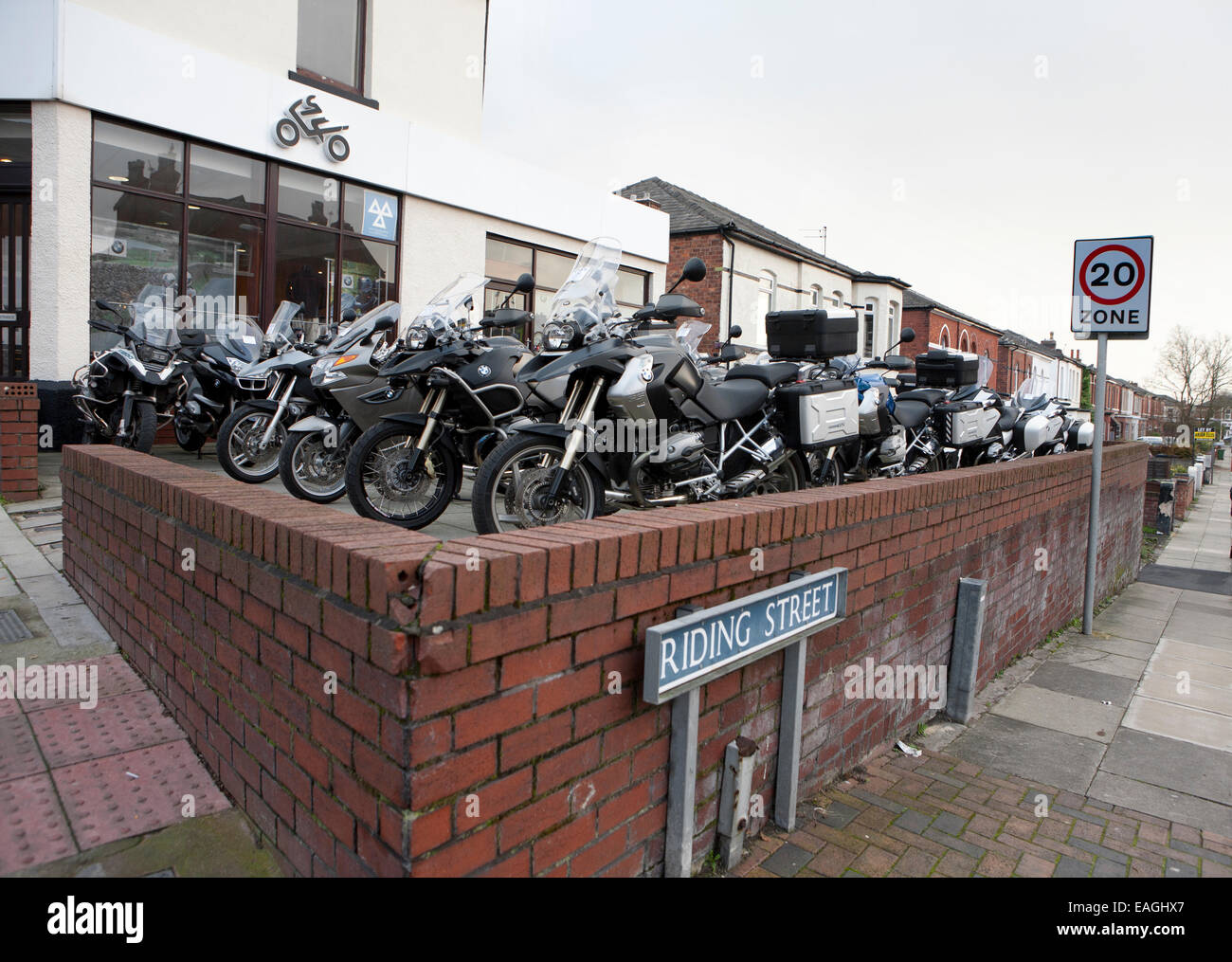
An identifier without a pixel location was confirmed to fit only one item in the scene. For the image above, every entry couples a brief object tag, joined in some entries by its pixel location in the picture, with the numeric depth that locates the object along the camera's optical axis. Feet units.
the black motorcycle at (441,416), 13.98
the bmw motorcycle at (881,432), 19.38
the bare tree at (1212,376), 207.82
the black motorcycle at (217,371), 23.77
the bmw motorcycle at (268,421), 18.94
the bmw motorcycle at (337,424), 16.42
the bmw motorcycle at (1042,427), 30.42
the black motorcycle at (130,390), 22.47
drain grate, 11.32
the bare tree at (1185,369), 208.74
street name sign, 7.68
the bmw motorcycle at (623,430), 12.62
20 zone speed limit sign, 24.30
